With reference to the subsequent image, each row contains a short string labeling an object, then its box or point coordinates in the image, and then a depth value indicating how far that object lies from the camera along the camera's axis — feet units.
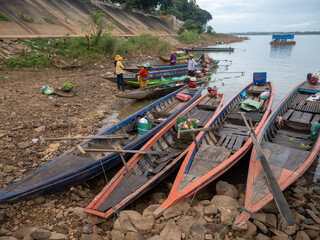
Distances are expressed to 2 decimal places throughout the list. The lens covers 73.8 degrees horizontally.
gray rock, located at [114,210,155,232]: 12.79
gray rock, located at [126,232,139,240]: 12.23
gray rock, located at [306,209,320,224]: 14.02
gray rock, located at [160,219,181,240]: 12.14
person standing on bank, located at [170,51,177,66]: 62.08
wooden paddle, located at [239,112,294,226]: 11.57
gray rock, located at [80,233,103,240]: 12.26
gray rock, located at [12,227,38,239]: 12.21
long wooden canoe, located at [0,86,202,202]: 14.42
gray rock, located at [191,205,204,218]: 13.92
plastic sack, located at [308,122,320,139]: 21.72
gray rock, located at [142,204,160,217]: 13.87
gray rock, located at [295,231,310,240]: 12.36
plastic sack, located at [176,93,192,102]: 34.14
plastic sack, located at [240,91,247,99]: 33.30
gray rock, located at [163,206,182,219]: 13.47
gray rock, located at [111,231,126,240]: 12.29
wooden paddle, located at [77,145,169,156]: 15.53
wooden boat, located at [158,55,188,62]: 76.38
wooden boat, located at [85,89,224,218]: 13.82
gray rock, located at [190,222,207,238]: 12.39
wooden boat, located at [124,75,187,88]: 42.49
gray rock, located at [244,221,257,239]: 12.36
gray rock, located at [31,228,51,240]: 12.10
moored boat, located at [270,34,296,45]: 178.71
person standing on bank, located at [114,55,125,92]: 37.25
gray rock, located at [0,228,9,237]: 12.19
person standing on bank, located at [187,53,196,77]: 46.44
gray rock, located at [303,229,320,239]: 12.80
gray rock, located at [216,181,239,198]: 15.79
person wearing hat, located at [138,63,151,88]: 39.01
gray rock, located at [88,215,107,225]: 13.51
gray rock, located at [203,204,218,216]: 13.93
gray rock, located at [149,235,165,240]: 11.77
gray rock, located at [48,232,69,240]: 12.27
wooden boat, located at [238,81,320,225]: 14.37
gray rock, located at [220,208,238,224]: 13.29
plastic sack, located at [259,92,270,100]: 30.60
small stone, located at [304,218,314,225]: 13.96
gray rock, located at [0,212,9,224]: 13.00
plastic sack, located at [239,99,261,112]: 26.73
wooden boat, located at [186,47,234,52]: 128.87
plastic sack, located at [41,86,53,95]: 34.61
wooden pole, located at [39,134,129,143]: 18.81
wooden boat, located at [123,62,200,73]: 52.65
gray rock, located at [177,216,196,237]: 12.60
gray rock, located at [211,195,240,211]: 14.23
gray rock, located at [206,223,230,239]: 12.66
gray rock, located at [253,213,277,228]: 13.34
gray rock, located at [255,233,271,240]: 12.11
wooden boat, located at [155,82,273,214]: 14.57
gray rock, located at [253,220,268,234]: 12.85
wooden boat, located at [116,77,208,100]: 35.02
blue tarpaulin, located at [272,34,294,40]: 177.72
